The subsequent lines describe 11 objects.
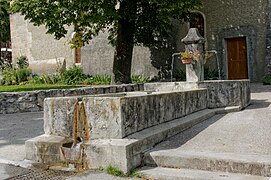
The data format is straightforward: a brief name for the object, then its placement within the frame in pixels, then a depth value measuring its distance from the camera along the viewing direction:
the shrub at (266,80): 14.06
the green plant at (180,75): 16.75
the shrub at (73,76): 19.89
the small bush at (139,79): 17.91
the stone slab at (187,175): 3.51
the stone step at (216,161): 3.55
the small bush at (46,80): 20.11
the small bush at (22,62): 24.66
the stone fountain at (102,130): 4.02
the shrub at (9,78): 20.14
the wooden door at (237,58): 16.27
